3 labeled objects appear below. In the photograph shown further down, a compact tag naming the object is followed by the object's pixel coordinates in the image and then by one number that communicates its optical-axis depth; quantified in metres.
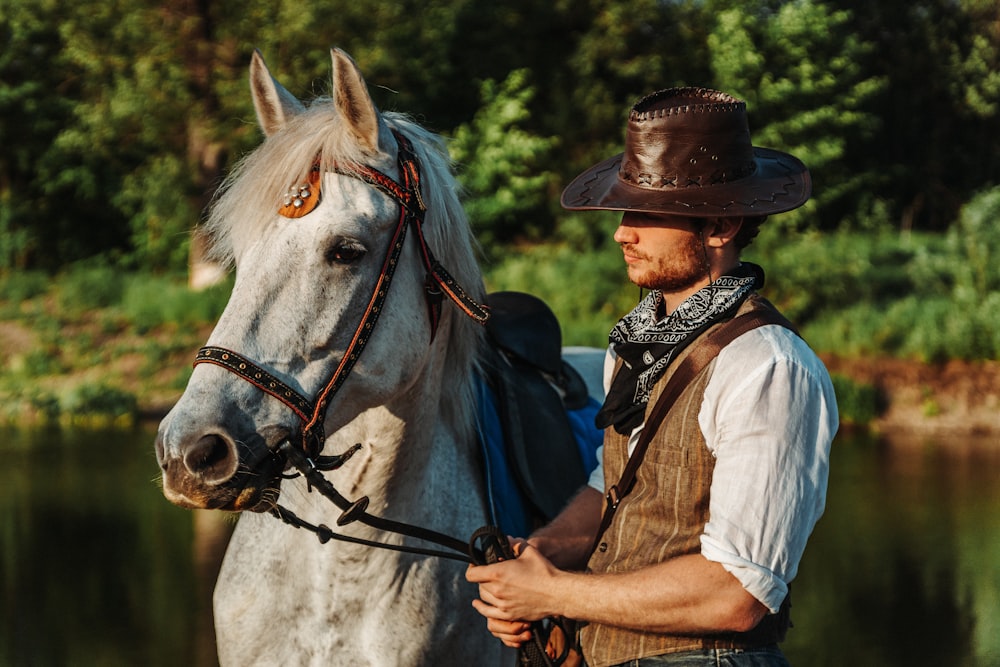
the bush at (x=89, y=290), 12.96
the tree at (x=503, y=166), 15.91
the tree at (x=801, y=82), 15.81
